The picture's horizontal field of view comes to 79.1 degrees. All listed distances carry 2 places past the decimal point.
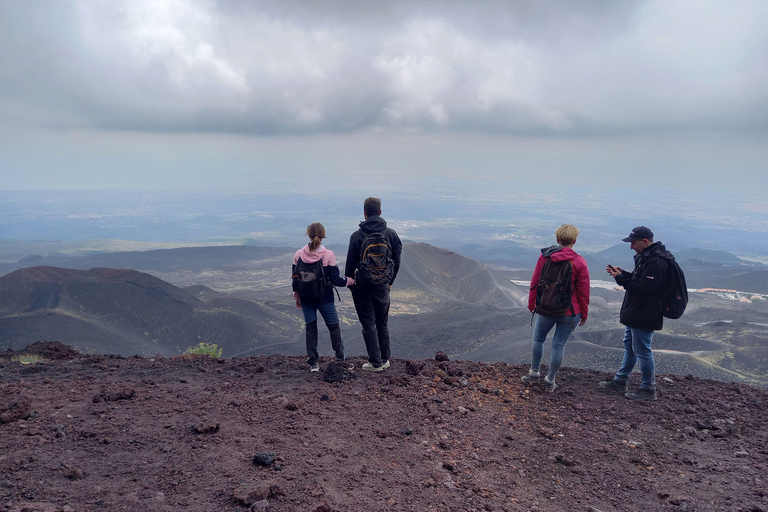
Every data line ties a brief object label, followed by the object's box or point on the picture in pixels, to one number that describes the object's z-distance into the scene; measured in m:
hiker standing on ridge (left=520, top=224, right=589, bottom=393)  5.24
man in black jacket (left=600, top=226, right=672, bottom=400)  5.27
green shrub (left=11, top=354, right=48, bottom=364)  8.30
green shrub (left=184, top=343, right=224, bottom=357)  9.23
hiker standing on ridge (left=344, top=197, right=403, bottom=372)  5.76
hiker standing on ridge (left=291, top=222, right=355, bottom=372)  5.83
